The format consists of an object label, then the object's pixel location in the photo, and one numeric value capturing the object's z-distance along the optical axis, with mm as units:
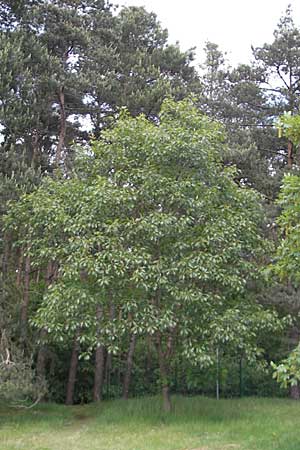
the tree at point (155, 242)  10000
